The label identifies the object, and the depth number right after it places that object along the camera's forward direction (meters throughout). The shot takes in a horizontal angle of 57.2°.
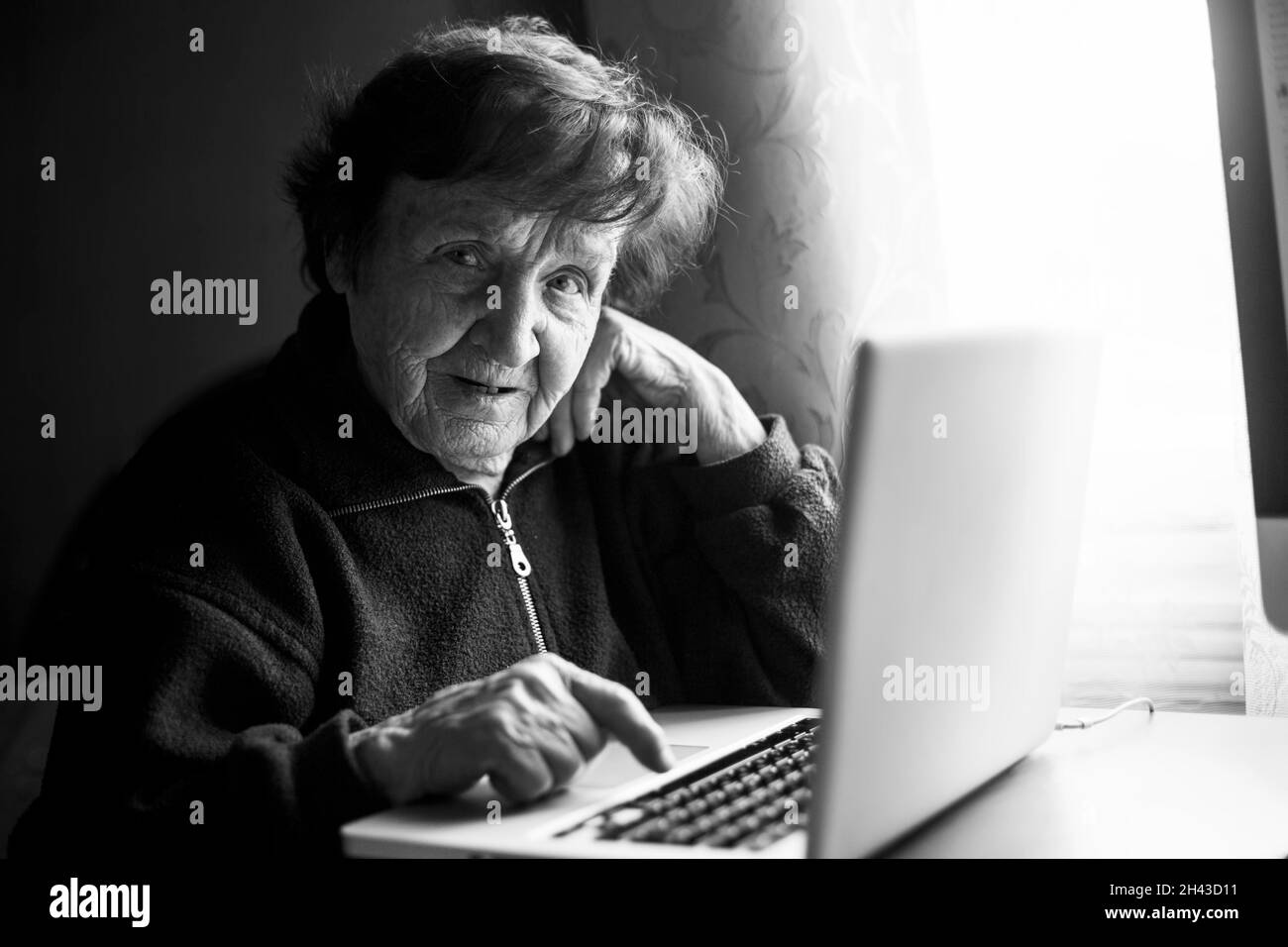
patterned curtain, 1.56
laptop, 0.62
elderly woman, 0.86
